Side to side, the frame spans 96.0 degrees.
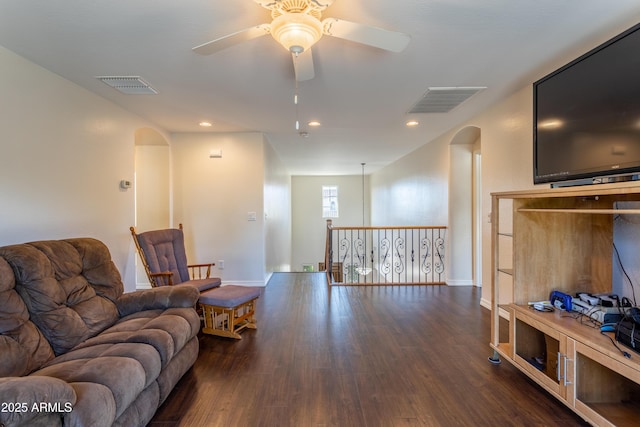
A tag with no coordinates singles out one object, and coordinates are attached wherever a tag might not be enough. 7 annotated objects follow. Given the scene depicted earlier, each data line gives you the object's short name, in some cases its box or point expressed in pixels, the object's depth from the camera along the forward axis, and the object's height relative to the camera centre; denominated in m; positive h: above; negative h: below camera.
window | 10.91 +0.39
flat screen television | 1.69 +0.65
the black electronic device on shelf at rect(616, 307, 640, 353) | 1.47 -0.63
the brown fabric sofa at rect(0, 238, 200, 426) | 1.19 -0.79
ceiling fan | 1.52 +0.99
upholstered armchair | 3.32 -0.58
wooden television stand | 1.82 -0.46
